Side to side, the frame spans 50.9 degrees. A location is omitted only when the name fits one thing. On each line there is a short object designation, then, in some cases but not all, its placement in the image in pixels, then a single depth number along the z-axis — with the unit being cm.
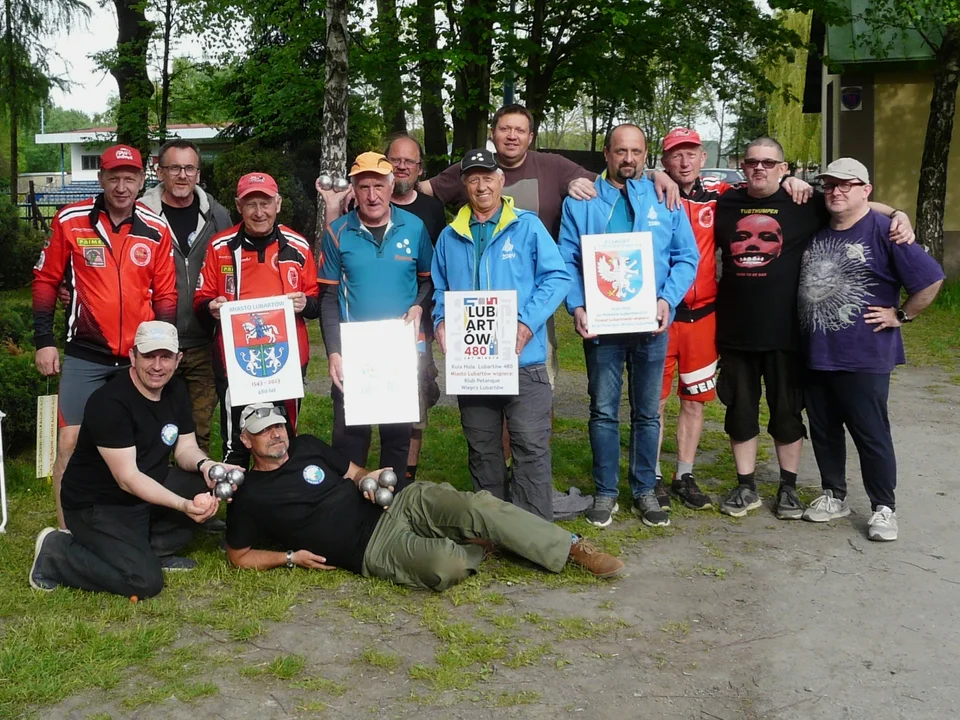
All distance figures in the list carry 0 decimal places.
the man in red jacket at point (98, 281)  562
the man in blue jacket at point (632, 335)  593
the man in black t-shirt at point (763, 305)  611
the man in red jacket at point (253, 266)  572
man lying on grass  524
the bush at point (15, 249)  1358
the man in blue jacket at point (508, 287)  565
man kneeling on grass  516
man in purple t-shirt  581
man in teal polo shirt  587
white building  2420
